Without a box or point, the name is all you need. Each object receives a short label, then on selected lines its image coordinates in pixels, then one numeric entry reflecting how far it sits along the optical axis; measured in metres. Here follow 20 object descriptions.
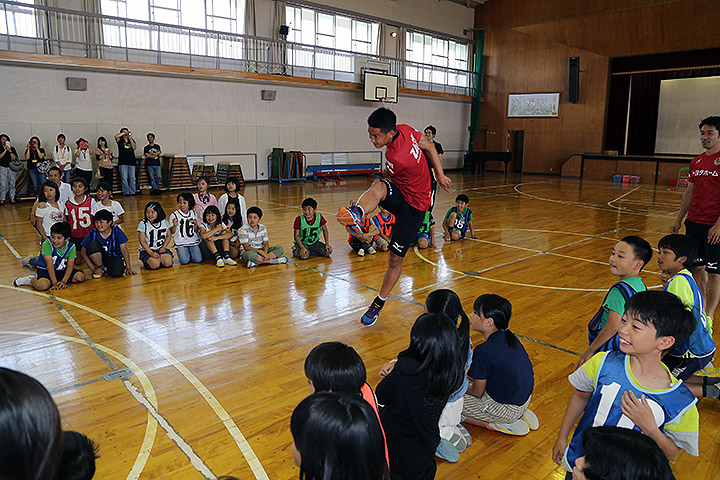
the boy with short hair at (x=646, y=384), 1.66
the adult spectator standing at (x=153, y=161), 12.35
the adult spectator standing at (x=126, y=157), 11.97
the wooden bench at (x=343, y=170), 16.61
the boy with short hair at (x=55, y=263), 4.94
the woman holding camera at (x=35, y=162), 10.61
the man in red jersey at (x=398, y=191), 3.94
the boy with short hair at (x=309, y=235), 6.38
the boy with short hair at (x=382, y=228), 7.02
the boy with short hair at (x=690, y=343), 2.66
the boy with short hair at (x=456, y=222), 7.56
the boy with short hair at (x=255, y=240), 6.10
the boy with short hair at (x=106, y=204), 5.80
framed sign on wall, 20.28
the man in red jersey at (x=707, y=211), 3.98
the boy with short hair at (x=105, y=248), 5.41
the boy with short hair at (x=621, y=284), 2.56
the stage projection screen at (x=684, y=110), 17.50
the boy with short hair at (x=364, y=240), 6.66
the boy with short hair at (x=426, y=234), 7.02
